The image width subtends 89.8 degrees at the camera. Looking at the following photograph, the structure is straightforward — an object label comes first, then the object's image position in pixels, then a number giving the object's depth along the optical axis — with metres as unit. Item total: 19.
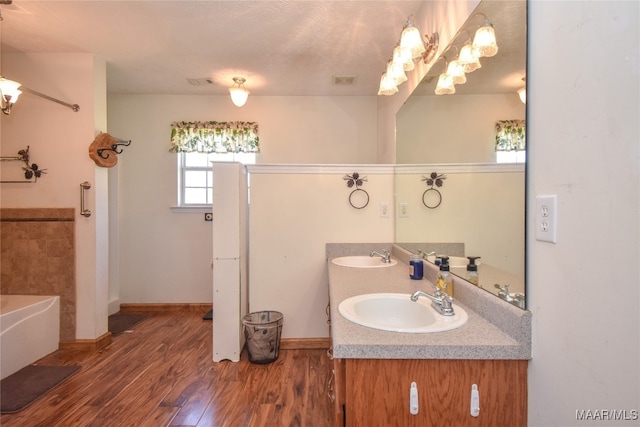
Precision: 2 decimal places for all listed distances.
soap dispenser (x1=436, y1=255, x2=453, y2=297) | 1.44
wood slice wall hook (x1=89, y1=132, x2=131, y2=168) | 2.71
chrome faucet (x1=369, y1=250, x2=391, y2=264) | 2.36
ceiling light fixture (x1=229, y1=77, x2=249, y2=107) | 3.16
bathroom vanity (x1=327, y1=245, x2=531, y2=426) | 0.95
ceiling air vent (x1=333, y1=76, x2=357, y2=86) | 3.25
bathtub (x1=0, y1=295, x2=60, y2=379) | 2.25
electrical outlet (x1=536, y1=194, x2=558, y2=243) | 0.83
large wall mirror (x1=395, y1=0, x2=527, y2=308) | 1.02
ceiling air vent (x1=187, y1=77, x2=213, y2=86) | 3.33
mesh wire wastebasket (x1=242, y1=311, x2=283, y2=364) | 2.44
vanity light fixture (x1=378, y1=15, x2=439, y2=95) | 1.69
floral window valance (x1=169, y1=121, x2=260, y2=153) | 3.69
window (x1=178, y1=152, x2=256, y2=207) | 3.84
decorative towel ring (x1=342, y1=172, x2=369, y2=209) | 2.72
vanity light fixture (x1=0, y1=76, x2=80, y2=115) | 2.08
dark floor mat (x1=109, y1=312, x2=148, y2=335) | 3.18
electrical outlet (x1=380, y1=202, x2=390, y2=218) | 2.74
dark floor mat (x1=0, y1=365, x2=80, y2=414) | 1.94
